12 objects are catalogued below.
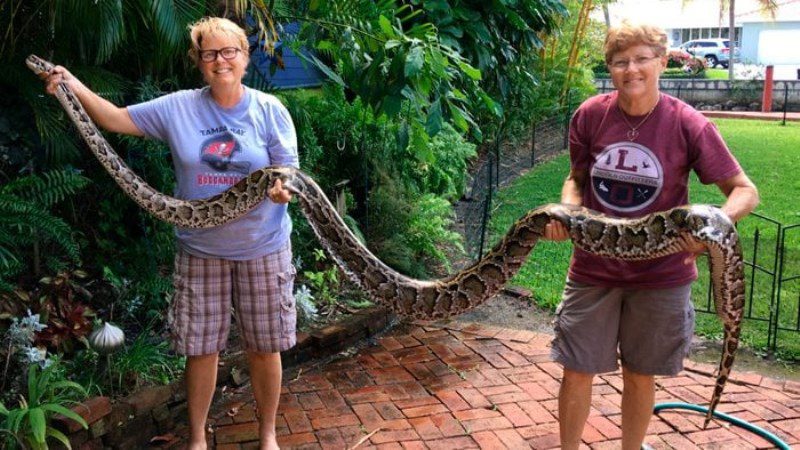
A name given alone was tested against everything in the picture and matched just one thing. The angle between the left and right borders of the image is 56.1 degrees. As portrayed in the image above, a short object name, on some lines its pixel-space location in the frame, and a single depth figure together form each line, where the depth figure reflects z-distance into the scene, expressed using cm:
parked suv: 5294
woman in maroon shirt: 305
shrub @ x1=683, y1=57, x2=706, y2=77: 3584
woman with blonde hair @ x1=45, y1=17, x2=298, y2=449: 348
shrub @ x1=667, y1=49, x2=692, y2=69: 3940
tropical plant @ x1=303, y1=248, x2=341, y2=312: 591
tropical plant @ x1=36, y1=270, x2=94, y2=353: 420
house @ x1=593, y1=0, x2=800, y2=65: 4884
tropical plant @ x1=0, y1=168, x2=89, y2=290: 418
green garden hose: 406
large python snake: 299
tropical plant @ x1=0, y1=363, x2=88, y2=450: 345
